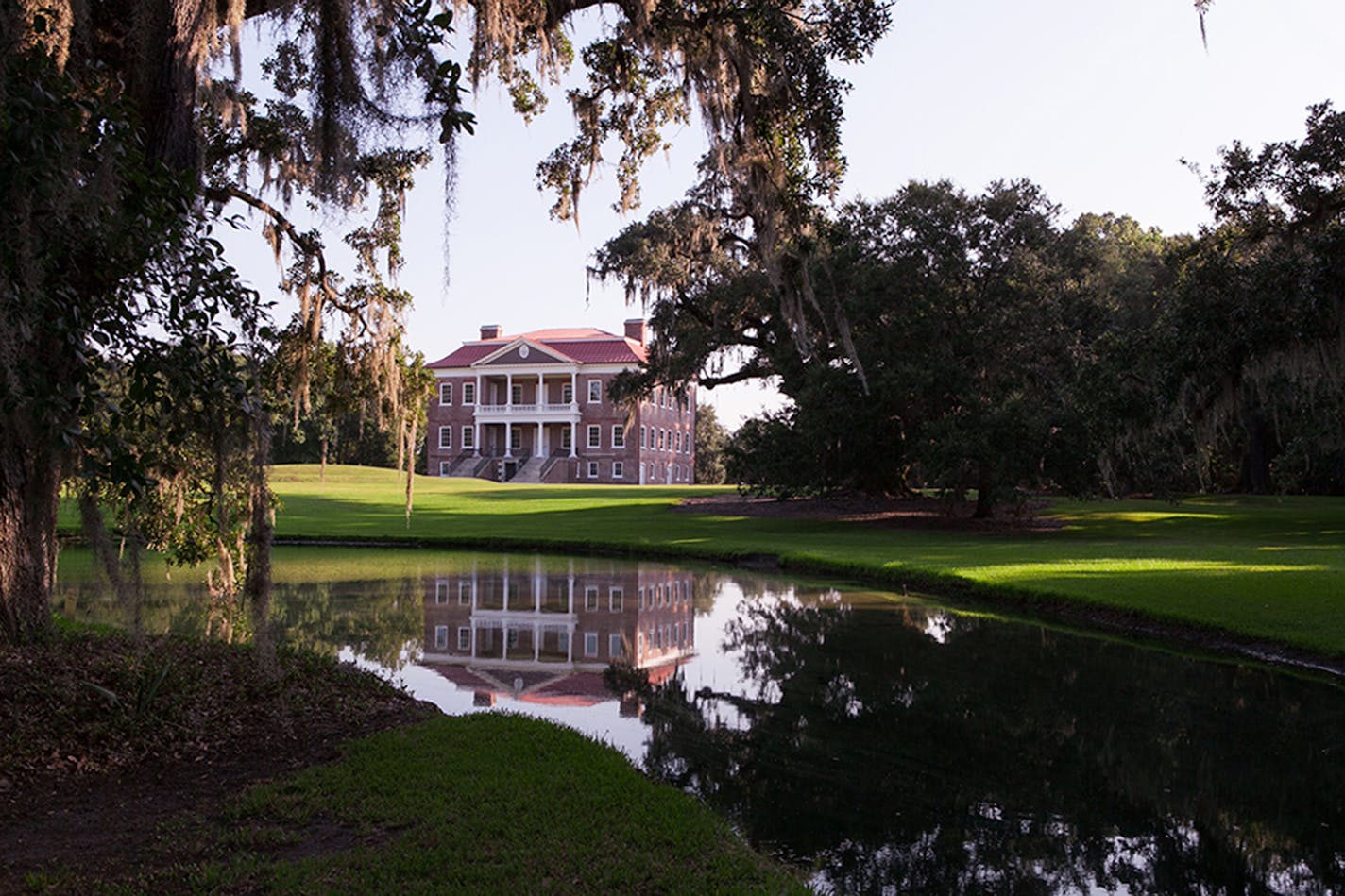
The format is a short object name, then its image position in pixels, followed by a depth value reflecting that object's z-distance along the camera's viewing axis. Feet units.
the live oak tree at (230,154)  14.28
